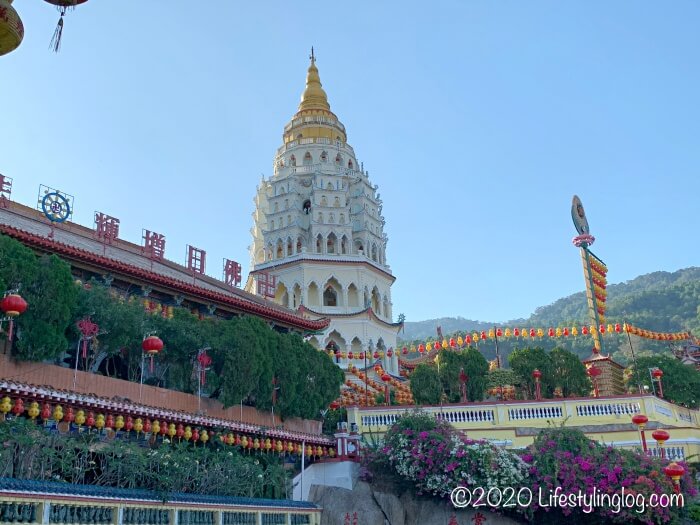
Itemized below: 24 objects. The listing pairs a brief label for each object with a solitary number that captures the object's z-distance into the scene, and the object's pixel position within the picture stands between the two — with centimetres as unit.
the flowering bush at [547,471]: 1958
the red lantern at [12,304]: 1642
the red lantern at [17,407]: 1708
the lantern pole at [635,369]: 3484
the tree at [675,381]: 3616
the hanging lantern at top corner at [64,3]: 861
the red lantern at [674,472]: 1927
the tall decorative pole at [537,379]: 2874
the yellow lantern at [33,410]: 1734
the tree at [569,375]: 3166
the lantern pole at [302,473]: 2399
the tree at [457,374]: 3134
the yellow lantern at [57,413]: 1792
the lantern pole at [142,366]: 2127
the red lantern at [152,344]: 1975
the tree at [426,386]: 3088
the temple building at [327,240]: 4630
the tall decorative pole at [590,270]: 3781
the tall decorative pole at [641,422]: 2100
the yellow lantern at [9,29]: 699
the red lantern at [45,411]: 1769
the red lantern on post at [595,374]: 3172
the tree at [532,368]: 3170
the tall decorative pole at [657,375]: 3158
